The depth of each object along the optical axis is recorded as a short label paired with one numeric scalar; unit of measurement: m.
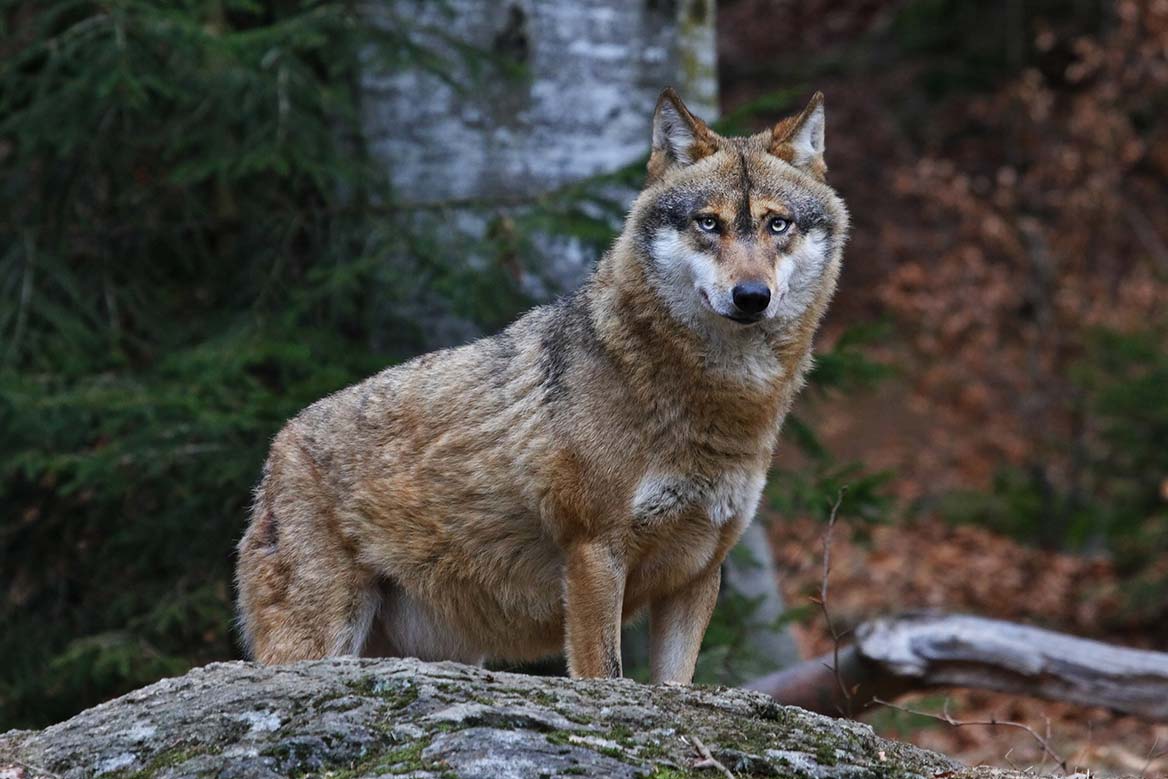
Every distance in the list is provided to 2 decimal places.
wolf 10.85
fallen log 15.01
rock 7.21
